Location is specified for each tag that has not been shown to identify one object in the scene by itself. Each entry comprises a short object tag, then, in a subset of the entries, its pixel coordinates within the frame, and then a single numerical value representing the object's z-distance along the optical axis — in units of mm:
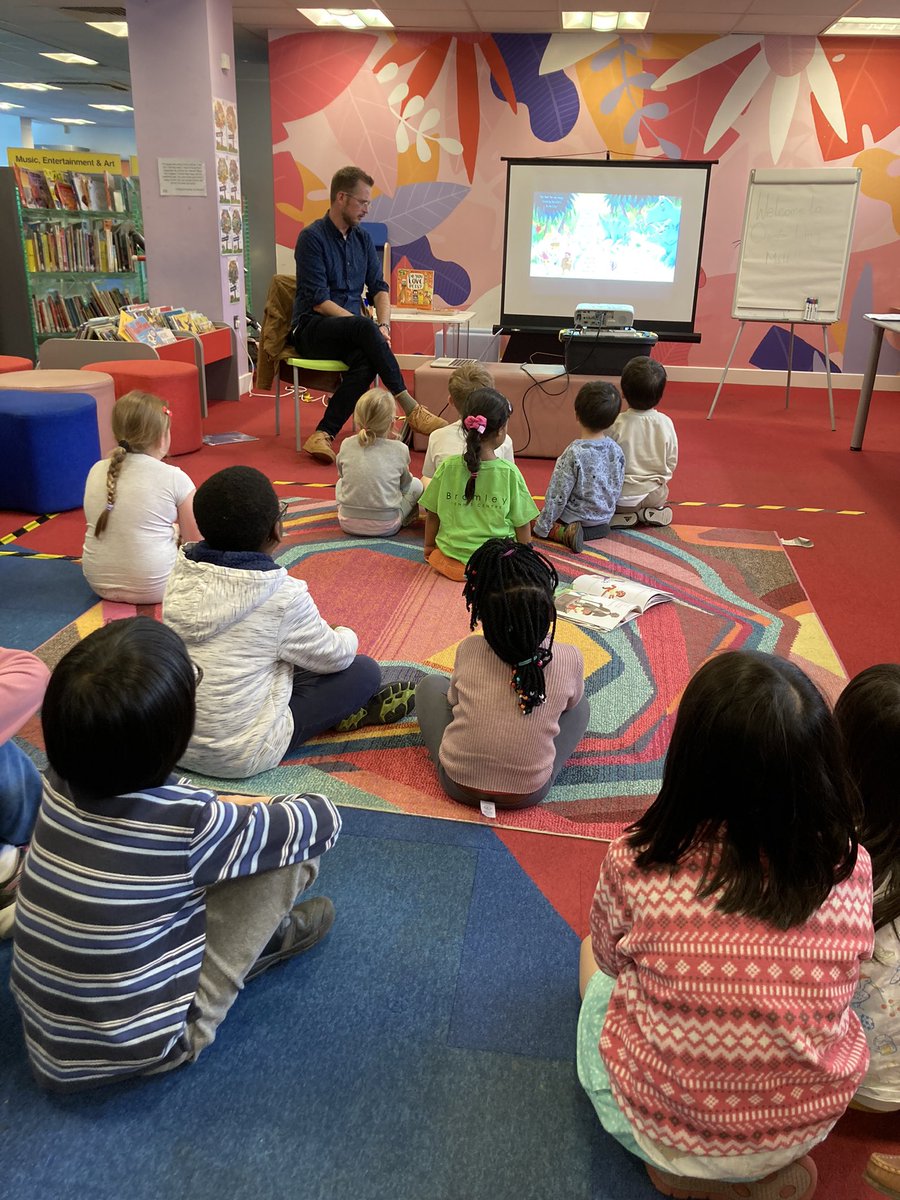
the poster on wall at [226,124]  5875
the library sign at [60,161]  6836
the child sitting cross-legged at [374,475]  3529
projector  5211
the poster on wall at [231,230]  6121
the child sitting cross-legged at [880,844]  1234
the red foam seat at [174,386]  4703
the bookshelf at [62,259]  6797
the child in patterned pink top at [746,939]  1050
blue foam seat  3717
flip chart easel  5984
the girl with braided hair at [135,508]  2855
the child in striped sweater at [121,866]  1160
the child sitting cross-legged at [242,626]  1912
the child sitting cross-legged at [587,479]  3568
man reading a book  4746
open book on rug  2908
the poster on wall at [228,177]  5984
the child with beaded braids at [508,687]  1828
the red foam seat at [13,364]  4848
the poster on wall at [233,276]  6242
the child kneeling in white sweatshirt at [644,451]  3818
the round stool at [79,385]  4125
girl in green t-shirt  3105
